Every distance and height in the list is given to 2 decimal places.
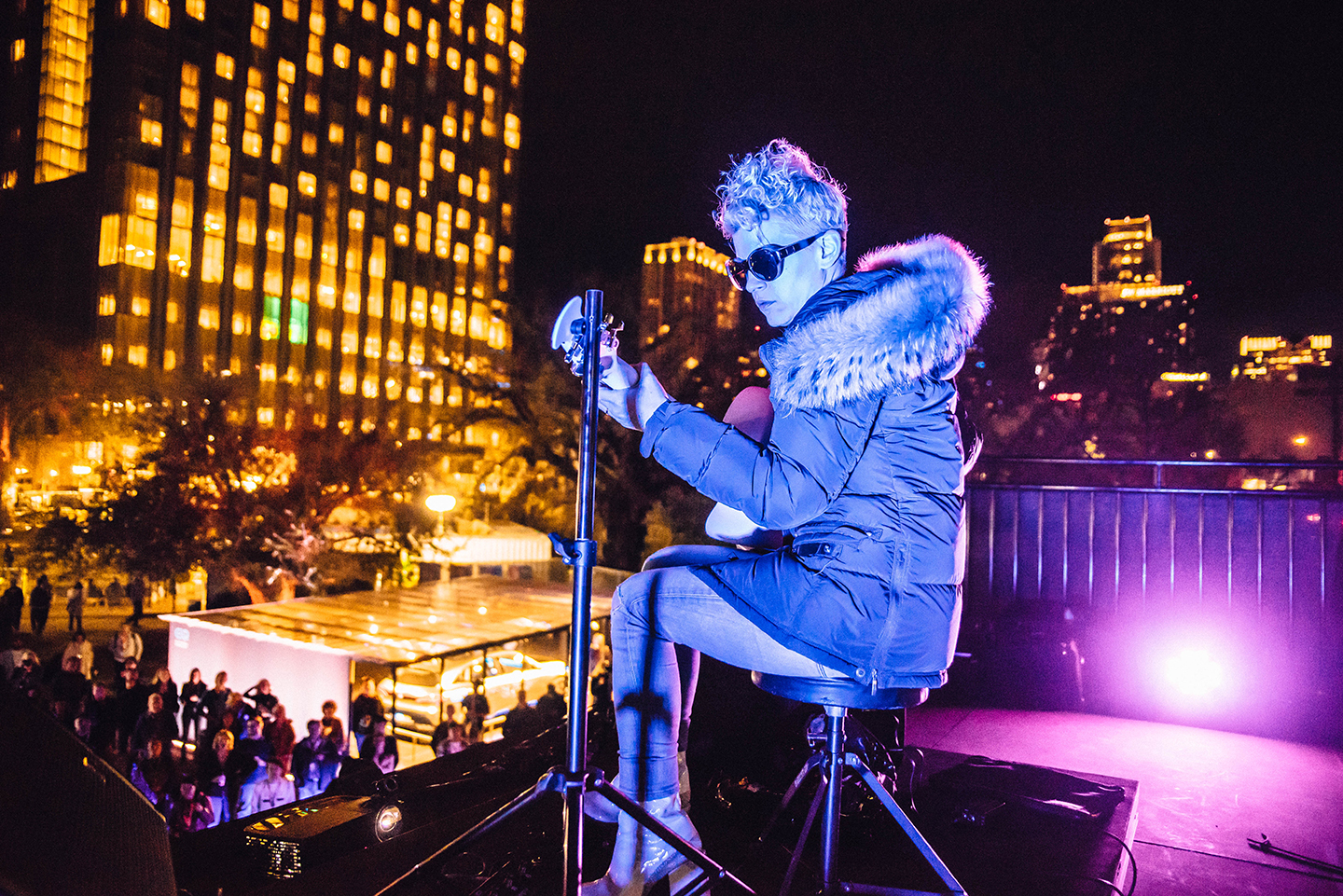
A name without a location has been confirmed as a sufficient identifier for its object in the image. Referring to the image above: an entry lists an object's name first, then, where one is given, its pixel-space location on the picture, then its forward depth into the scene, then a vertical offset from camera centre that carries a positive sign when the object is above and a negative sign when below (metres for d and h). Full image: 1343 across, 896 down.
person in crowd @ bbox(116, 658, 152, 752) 8.75 -2.73
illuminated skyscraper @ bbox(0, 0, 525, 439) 47.69 +19.39
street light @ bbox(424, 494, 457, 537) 16.25 -0.72
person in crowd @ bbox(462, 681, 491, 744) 11.38 -3.55
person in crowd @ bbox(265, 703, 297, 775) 8.62 -2.98
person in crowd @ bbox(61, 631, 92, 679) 9.97 -2.85
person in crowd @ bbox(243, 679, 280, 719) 9.44 -2.81
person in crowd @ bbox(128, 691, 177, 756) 8.32 -2.85
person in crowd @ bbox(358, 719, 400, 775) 8.60 -3.11
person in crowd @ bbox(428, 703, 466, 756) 9.65 -3.37
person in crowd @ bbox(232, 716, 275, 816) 7.87 -3.01
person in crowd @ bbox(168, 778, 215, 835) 7.19 -3.21
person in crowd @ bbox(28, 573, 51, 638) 17.31 -3.27
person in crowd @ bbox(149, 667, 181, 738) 9.24 -2.74
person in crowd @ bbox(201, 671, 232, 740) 9.11 -2.85
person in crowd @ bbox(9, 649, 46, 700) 9.08 -2.61
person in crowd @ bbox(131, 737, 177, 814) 7.15 -2.91
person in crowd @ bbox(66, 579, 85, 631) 18.98 -3.51
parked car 16.42 -4.77
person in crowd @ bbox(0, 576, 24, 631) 14.79 -2.79
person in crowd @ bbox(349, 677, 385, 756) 10.28 -3.22
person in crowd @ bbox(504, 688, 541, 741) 9.03 -2.94
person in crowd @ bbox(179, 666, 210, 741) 9.74 -2.97
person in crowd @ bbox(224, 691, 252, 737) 8.65 -2.83
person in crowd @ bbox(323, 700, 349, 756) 8.83 -2.98
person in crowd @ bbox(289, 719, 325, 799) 8.27 -3.17
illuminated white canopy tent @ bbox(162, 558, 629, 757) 12.41 -2.89
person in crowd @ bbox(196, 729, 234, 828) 7.73 -3.06
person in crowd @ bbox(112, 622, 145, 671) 12.61 -3.01
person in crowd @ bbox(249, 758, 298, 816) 8.08 -3.36
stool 1.38 -0.53
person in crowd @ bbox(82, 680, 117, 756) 8.57 -2.86
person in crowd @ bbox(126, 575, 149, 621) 20.09 -3.35
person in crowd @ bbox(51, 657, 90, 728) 8.44 -2.59
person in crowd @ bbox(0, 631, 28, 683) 10.03 -2.60
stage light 4.46 -1.04
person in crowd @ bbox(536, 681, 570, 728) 8.32 -2.52
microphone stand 1.32 -0.38
